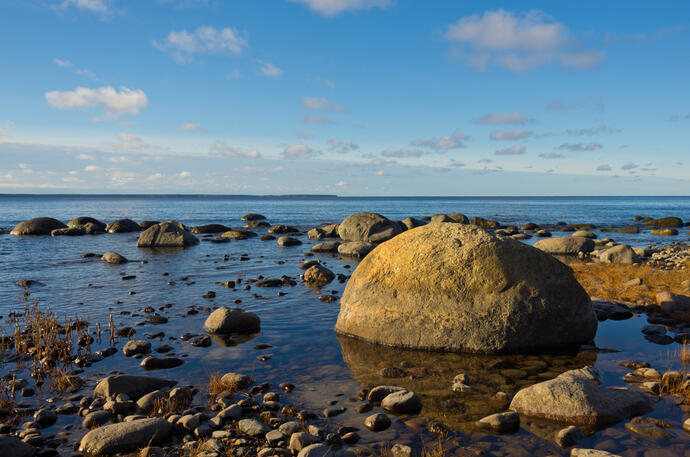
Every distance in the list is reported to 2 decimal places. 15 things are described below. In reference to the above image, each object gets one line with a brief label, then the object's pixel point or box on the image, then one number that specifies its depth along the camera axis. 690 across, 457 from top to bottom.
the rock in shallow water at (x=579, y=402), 6.09
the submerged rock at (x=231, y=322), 10.41
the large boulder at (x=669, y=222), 48.55
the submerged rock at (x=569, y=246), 24.14
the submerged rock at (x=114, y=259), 21.73
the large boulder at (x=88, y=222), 38.84
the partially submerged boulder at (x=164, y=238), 27.94
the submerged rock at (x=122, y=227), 39.36
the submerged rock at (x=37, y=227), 37.00
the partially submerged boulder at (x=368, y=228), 29.84
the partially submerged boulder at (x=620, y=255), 20.51
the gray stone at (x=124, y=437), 5.49
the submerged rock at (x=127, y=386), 6.98
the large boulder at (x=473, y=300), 8.82
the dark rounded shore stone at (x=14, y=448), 5.18
